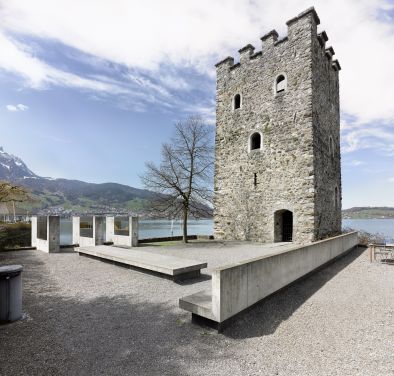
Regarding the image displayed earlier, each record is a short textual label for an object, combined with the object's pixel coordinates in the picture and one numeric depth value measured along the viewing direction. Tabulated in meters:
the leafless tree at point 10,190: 19.39
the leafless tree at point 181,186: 17.05
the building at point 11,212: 31.52
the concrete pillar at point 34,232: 12.50
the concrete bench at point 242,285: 4.11
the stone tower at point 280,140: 13.69
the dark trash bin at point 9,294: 4.35
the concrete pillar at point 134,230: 13.38
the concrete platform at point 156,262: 6.87
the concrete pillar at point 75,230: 13.16
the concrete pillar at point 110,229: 14.41
